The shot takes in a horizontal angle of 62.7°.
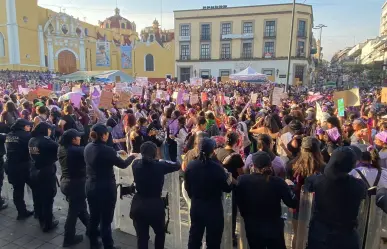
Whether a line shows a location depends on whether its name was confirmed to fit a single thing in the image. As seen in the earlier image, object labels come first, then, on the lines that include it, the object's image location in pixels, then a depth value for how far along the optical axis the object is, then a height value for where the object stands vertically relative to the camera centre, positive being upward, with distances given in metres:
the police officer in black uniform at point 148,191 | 3.45 -1.29
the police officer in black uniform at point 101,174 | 3.82 -1.27
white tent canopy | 19.70 -0.18
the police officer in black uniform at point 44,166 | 4.48 -1.39
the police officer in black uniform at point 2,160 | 5.58 -1.62
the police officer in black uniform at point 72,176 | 4.16 -1.42
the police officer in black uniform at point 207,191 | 3.29 -1.24
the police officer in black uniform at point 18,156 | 4.98 -1.38
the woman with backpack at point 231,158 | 3.84 -1.02
